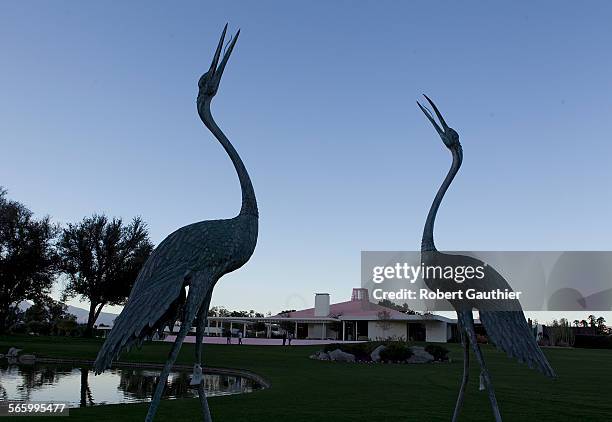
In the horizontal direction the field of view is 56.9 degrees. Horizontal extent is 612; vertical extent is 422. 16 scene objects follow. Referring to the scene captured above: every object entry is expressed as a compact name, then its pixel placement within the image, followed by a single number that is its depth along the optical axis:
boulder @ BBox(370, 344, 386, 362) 27.46
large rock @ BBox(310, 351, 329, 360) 28.39
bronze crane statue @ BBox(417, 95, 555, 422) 6.95
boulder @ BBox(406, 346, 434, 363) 27.17
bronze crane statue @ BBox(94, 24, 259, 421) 5.98
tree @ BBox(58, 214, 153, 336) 42.97
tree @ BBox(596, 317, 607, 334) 63.63
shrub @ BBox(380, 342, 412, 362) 27.30
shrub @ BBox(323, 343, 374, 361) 28.25
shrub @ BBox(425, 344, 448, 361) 28.78
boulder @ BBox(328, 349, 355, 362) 27.64
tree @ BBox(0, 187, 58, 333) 39.16
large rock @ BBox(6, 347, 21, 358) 25.69
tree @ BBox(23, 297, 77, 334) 50.47
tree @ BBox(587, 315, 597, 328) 72.28
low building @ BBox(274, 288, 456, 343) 56.69
